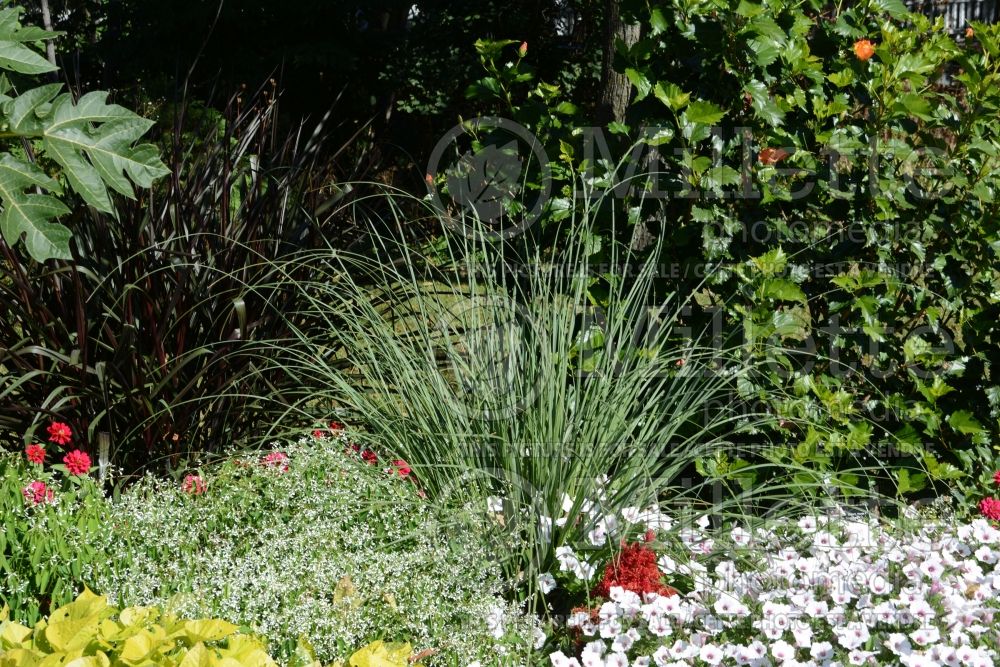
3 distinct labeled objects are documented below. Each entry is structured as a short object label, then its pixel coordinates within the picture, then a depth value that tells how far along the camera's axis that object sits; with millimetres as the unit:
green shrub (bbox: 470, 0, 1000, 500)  3229
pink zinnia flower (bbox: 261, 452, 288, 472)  3097
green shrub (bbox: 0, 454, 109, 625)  2473
